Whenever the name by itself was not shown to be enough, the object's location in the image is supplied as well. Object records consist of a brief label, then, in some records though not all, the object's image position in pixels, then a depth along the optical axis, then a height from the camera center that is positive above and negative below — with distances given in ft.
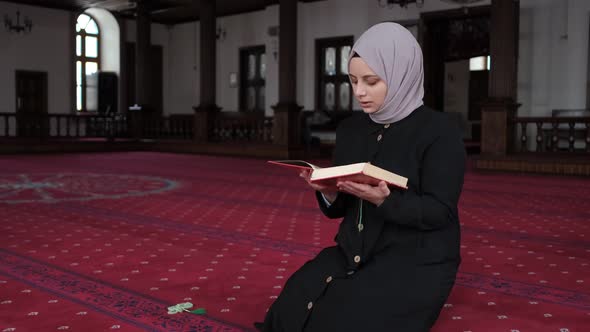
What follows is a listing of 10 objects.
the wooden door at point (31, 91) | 49.44 +2.65
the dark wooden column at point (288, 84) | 35.17 +2.42
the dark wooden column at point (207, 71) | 40.70 +3.60
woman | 5.29 -0.84
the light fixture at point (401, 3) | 37.20 +7.73
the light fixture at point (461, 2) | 34.83 +7.26
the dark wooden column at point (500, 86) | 27.07 +1.84
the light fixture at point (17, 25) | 47.39 +7.74
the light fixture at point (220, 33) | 53.47 +8.05
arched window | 53.47 +5.49
